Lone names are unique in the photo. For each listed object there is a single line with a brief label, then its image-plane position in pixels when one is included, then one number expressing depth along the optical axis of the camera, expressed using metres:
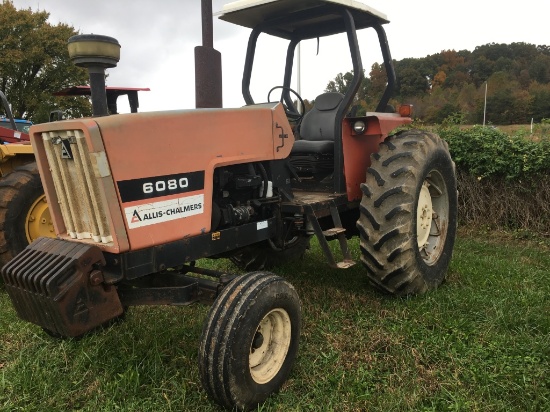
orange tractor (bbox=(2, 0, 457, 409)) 2.39
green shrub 6.13
